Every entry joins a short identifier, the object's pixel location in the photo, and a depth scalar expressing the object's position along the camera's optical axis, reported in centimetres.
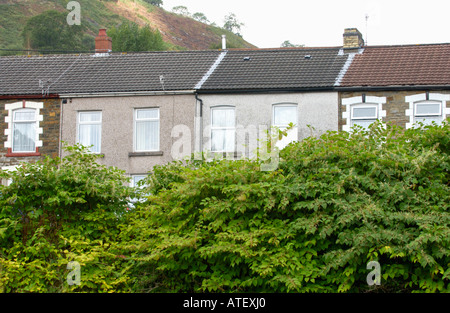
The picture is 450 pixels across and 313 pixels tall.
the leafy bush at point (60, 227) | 1370
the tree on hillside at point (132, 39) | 6025
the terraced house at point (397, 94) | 2464
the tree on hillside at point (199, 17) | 14138
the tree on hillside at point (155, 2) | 13450
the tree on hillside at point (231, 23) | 13501
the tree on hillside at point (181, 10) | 14025
